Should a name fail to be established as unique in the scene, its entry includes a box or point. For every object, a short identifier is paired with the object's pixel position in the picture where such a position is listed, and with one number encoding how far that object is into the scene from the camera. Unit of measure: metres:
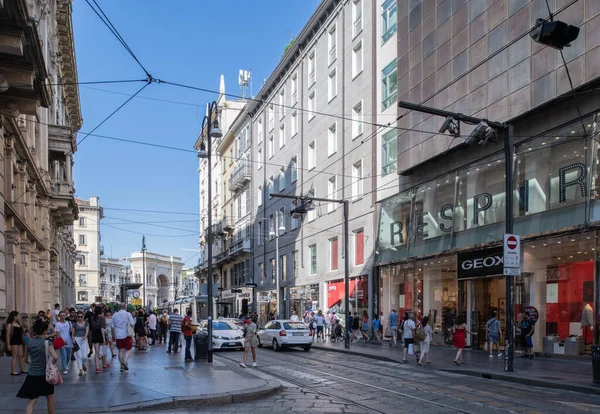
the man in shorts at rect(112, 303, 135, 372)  16.52
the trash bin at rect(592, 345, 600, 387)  13.55
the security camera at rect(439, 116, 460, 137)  17.03
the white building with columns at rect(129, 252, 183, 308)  134.62
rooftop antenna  71.38
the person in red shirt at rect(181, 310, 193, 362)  20.30
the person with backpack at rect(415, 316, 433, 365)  19.61
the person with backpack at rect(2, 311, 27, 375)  15.32
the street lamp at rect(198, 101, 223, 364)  20.14
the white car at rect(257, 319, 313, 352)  27.56
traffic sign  17.23
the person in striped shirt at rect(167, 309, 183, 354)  23.84
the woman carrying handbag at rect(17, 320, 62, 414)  8.84
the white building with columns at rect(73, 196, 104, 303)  94.62
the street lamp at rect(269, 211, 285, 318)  44.91
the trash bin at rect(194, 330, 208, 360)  20.36
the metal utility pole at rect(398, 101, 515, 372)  16.97
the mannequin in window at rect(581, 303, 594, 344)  18.97
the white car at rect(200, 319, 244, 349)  27.75
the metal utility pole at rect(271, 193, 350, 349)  27.16
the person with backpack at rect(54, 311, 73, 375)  16.45
